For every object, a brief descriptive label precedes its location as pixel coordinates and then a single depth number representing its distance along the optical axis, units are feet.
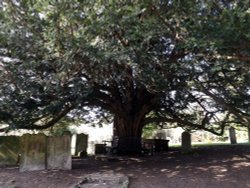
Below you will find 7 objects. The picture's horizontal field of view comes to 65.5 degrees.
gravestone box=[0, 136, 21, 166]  21.23
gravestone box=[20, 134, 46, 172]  18.47
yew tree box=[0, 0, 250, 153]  12.85
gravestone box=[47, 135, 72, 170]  18.73
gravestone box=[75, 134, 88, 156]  27.65
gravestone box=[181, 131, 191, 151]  29.17
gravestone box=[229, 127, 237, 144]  36.26
